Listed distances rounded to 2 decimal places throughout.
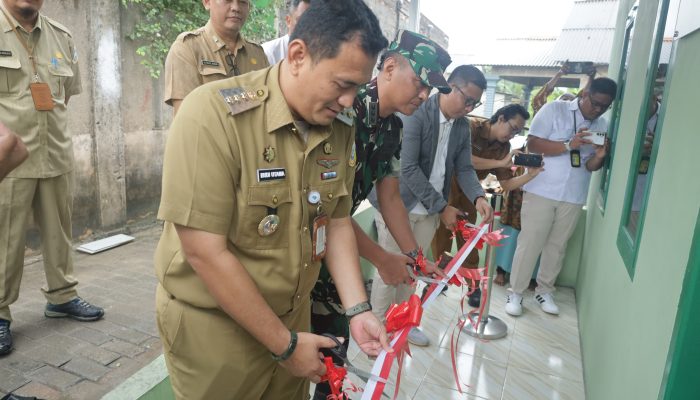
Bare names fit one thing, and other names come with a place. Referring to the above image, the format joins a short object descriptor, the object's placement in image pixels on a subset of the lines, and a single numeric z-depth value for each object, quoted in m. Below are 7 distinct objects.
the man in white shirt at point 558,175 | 3.72
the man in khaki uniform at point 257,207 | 1.20
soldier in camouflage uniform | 2.05
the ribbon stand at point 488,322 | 3.54
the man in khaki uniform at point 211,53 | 2.36
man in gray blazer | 2.98
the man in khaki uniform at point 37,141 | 2.59
